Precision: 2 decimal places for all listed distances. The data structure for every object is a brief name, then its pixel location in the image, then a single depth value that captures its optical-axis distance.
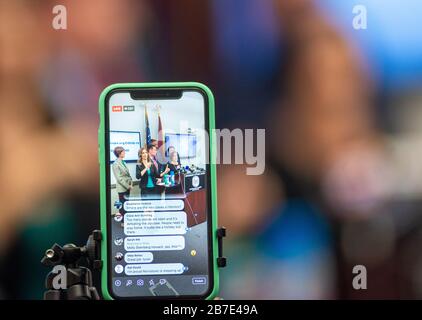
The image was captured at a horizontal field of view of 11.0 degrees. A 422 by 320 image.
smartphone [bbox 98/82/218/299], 1.38
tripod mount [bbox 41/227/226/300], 1.34
